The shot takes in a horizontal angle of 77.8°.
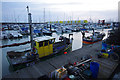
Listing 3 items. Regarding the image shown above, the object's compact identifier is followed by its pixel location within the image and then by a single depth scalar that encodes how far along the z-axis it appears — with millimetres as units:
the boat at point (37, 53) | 8594
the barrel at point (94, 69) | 5664
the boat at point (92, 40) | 19508
